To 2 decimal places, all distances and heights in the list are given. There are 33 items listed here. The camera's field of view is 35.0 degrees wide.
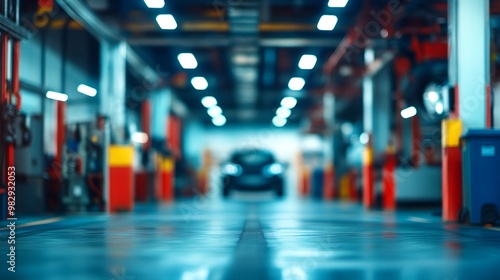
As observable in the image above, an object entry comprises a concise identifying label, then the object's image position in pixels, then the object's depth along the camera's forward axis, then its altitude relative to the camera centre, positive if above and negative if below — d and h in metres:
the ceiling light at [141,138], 22.39 +1.25
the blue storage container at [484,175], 9.70 +0.06
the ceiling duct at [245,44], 14.02 +3.00
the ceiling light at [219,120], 36.67 +2.92
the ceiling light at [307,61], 17.67 +2.73
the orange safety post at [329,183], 27.56 -0.10
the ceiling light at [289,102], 27.86 +2.84
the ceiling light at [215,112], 31.91 +2.92
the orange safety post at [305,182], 35.81 -0.07
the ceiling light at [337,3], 12.20 +2.74
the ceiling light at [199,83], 22.76 +2.90
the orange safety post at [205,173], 39.58 +0.42
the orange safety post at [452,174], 10.88 +0.08
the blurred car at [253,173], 26.00 +0.25
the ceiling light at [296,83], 21.86 +2.75
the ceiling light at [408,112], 13.08 +1.14
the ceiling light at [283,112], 31.77 +2.85
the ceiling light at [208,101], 28.19 +2.93
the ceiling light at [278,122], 36.74 +2.84
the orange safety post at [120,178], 15.22 +0.07
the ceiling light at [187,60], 17.36 +2.73
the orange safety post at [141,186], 25.72 -0.16
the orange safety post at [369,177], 18.25 +0.06
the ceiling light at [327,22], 13.02 +2.65
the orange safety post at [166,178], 25.38 +0.09
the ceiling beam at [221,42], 16.62 +2.94
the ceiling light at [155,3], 12.19 +2.75
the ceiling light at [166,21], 13.18 +2.70
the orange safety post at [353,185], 25.70 -0.16
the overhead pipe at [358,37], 14.23 +2.91
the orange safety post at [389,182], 16.52 -0.04
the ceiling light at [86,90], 13.86 +1.63
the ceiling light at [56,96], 12.51 +1.39
